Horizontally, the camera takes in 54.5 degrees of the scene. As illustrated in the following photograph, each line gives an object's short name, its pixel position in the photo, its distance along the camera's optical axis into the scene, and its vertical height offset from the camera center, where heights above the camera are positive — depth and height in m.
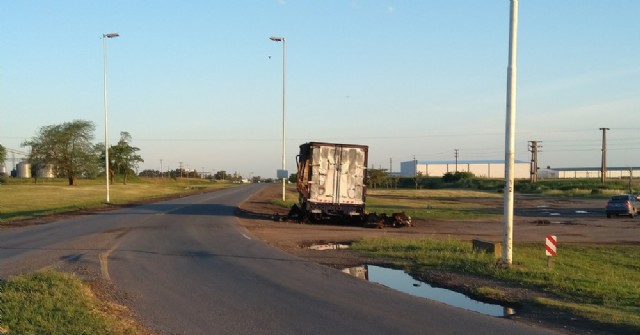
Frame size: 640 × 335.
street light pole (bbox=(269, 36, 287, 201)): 48.19 +6.42
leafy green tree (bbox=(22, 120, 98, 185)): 93.38 +2.56
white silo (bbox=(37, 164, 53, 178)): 96.94 -0.62
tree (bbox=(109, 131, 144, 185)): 114.38 +2.19
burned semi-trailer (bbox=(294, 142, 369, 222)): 28.83 -0.36
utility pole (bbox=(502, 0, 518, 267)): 14.10 +0.89
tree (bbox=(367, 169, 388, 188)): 128.88 -1.06
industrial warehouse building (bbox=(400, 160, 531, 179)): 197.50 +1.42
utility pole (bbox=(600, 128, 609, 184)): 99.81 +3.85
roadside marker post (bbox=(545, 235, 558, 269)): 14.61 -1.71
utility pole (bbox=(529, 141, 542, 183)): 111.12 +2.65
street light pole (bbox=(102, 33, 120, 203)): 44.34 +9.54
